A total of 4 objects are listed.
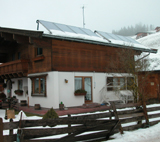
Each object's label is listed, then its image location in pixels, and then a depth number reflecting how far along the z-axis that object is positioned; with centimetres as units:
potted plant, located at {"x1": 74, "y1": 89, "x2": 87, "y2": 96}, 1416
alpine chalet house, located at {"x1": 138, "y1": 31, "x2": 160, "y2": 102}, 1735
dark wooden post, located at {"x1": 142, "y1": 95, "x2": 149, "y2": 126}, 810
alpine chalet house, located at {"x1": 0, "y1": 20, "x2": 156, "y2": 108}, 1352
